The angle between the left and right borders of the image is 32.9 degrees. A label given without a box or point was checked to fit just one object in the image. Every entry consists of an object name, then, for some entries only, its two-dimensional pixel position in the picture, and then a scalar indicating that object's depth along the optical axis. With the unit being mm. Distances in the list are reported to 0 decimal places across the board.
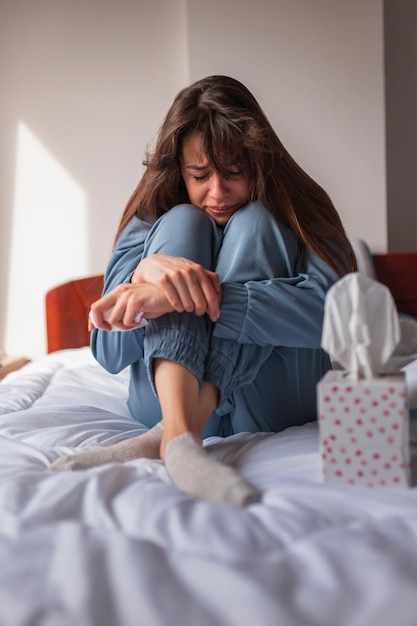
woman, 1011
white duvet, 589
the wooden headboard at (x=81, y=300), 2459
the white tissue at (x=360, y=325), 839
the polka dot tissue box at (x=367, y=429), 813
